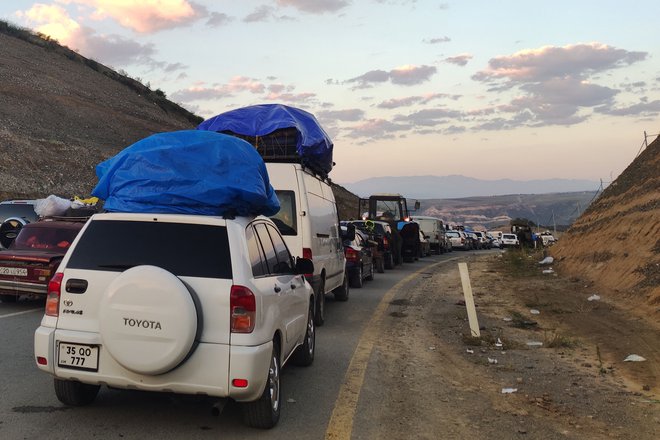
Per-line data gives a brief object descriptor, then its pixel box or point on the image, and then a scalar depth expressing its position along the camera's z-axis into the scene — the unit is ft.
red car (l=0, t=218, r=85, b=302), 32.73
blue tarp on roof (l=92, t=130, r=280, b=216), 16.74
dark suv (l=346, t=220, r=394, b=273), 70.64
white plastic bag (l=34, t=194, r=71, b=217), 46.74
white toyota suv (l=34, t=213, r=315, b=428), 13.88
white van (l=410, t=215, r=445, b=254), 119.55
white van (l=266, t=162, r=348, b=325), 29.86
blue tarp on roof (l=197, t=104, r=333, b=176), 35.14
